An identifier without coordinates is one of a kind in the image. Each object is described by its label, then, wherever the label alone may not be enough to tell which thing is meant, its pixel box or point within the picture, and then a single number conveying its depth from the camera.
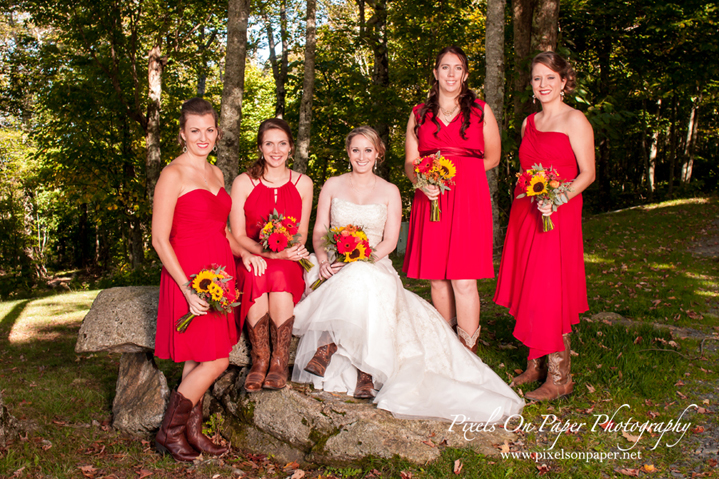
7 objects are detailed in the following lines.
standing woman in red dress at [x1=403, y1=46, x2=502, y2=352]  4.61
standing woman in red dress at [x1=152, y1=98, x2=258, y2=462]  3.82
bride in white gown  4.07
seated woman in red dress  4.32
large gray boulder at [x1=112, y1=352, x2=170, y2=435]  4.55
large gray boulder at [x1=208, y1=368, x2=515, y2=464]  3.74
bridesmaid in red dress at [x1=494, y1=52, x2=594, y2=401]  4.21
